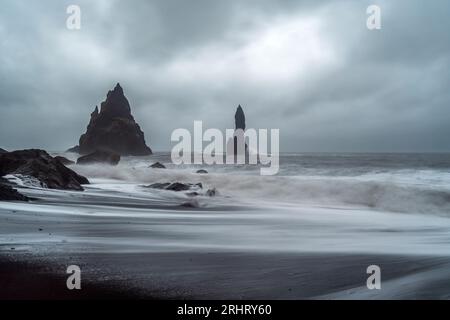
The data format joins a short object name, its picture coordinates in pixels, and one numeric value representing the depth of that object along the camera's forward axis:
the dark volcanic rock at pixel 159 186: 15.50
